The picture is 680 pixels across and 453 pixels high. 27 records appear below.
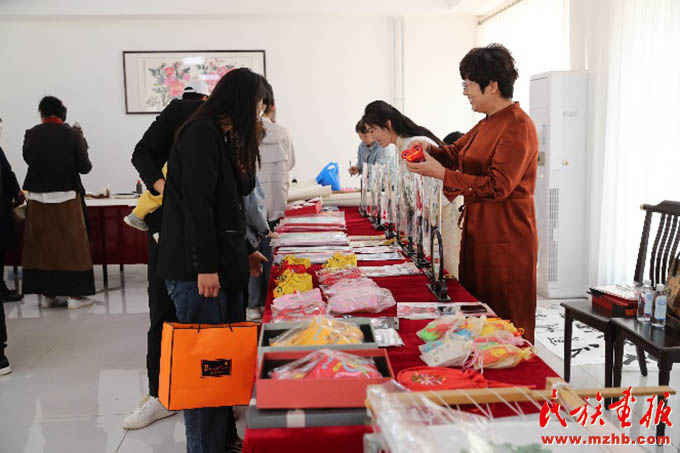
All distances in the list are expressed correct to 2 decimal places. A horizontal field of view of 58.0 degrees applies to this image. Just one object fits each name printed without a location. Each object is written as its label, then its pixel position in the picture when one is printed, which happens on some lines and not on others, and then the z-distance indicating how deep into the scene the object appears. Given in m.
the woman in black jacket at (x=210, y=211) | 1.77
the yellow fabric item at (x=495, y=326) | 1.47
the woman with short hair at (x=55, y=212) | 4.40
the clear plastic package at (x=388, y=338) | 1.48
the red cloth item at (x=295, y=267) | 2.28
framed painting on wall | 6.97
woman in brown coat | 2.07
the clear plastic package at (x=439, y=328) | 1.50
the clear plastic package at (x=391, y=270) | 2.26
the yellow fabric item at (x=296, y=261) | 2.35
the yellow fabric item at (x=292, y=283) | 1.94
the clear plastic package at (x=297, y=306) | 1.69
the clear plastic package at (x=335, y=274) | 2.11
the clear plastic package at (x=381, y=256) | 2.57
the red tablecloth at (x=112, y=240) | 5.33
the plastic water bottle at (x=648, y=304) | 2.40
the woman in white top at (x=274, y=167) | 3.94
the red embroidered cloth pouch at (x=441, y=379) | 1.18
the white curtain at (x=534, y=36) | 5.02
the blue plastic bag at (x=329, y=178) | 5.14
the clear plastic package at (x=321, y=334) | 1.32
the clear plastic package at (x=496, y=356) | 1.33
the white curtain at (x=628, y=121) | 3.95
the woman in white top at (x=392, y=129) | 3.26
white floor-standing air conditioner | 4.54
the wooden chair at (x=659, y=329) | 2.15
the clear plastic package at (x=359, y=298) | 1.76
